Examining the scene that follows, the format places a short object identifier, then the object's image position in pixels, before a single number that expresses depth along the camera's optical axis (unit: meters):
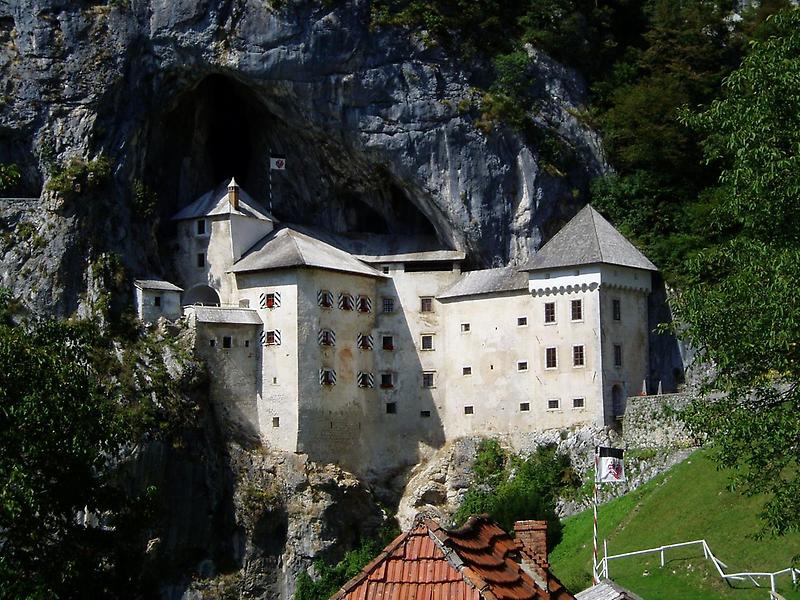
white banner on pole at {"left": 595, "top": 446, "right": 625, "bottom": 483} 55.84
